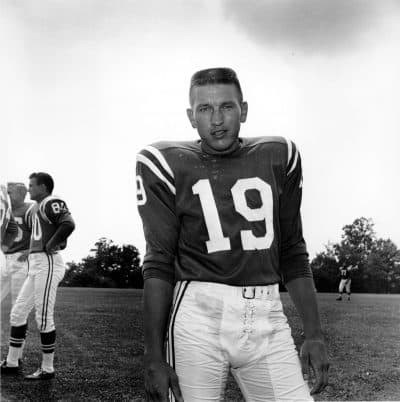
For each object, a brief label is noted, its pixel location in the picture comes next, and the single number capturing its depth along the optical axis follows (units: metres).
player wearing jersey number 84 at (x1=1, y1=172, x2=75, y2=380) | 3.85
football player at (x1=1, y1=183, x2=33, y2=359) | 4.29
